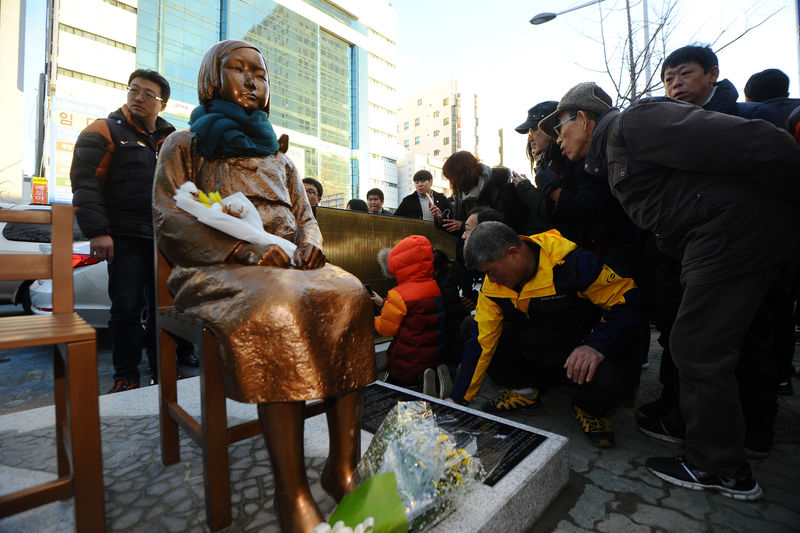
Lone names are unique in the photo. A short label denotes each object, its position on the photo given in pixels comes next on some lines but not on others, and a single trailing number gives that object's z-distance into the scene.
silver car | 4.01
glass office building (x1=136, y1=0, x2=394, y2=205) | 24.09
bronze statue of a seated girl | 1.14
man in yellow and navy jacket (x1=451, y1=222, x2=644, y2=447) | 2.18
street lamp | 8.09
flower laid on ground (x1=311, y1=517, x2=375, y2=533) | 0.93
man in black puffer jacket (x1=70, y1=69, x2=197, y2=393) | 2.67
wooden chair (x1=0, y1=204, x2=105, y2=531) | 1.10
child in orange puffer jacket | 2.91
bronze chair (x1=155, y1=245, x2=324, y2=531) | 1.30
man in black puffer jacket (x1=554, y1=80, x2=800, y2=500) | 1.49
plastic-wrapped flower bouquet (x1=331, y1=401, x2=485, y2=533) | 1.02
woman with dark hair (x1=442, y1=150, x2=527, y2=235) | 3.51
